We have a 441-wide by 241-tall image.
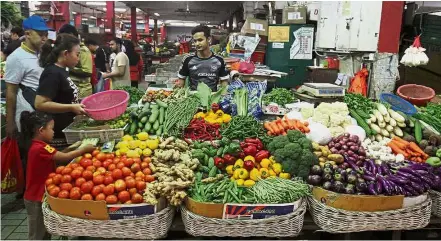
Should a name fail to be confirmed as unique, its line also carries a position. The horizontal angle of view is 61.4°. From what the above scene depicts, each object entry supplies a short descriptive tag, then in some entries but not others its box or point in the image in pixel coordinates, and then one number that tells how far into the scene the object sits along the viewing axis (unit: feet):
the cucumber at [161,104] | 12.71
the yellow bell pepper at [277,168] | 9.96
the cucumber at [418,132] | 12.18
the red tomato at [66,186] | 8.66
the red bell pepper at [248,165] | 9.89
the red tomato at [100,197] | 8.45
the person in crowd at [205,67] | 15.45
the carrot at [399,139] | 11.64
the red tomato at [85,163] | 9.34
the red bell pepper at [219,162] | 10.11
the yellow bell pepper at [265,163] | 10.08
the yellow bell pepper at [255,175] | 9.71
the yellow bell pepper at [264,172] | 9.83
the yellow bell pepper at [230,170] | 10.07
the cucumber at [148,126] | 11.81
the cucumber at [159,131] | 11.56
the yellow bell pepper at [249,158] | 10.08
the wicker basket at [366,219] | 8.99
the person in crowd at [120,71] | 26.61
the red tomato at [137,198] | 8.50
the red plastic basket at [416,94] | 15.61
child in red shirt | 9.53
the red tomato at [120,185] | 8.64
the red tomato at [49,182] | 8.88
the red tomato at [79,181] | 8.75
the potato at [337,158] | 10.30
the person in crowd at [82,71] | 17.21
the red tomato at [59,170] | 9.17
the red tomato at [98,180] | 8.77
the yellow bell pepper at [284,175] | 9.73
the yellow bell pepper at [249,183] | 9.47
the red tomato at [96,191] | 8.56
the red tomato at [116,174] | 8.99
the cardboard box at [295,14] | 25.80
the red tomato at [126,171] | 9.12
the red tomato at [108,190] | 8.57
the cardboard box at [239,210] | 8.60
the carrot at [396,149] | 11.21
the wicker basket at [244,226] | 8.68
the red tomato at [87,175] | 8.92
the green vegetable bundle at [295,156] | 9.79
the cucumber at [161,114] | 12.11
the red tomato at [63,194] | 8.51
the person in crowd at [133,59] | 36.38
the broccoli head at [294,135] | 10.47
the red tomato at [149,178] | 9.14
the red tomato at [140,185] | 8.77
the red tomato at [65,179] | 8.83
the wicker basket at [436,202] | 10.00
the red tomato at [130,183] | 8.75
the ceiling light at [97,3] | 78.69
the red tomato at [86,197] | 8.46
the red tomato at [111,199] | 8.45
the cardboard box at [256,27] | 25.91
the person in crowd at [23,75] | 12.94
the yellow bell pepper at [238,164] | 10.05
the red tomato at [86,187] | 8.58
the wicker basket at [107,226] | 8.52
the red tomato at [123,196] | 8.51
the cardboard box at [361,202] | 8.95
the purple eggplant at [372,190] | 9.12
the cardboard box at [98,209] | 8.39
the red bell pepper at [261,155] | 10.31
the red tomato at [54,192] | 8.60
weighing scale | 15.74
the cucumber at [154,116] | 12.02
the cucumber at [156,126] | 11.84
